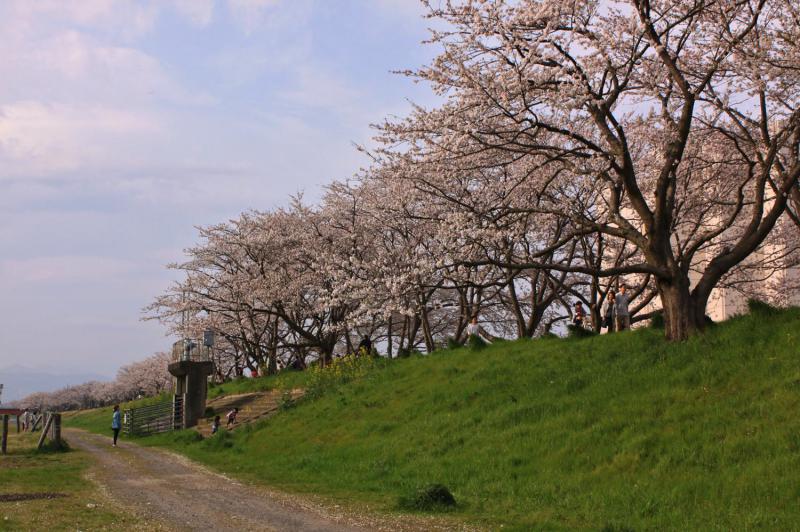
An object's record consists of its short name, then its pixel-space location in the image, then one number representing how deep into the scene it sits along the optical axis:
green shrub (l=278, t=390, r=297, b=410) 28.25
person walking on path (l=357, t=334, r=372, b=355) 35.25
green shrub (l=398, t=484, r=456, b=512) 11.92
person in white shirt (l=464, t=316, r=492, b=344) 26.95
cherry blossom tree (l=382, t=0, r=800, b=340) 15.20
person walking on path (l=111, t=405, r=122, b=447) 30.80
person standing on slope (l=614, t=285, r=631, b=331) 22.05
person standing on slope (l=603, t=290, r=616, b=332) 23.70
